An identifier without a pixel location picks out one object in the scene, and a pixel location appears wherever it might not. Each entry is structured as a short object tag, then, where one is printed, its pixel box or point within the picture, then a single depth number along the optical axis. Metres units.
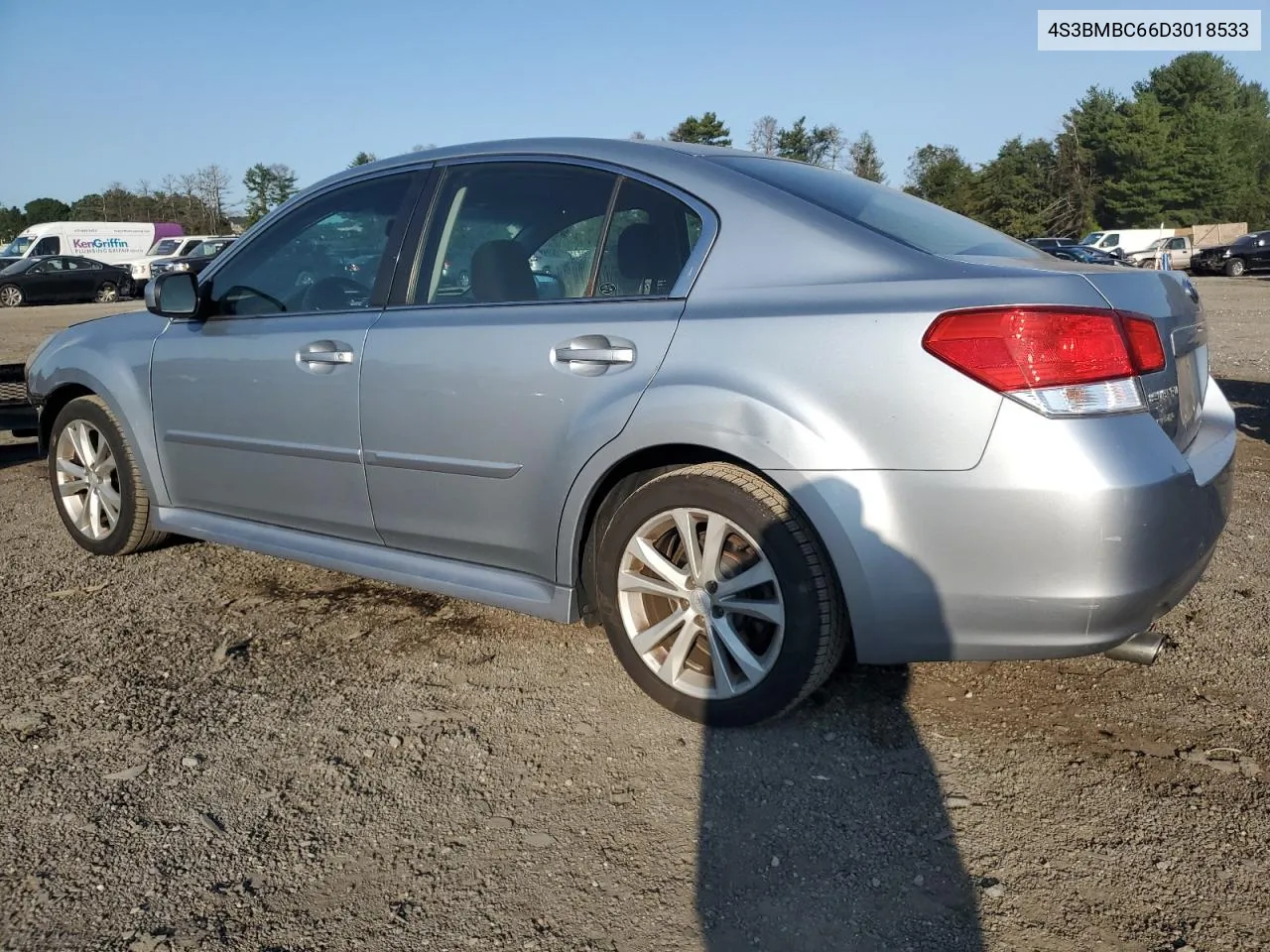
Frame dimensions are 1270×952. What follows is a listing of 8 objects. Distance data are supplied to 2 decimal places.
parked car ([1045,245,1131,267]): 28.43
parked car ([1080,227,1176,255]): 44.06
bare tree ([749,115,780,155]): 68.00
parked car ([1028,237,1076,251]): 32.87
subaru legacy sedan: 2.43
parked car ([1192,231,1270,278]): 35.12
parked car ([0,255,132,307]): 29.20
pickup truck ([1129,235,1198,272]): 39.71
